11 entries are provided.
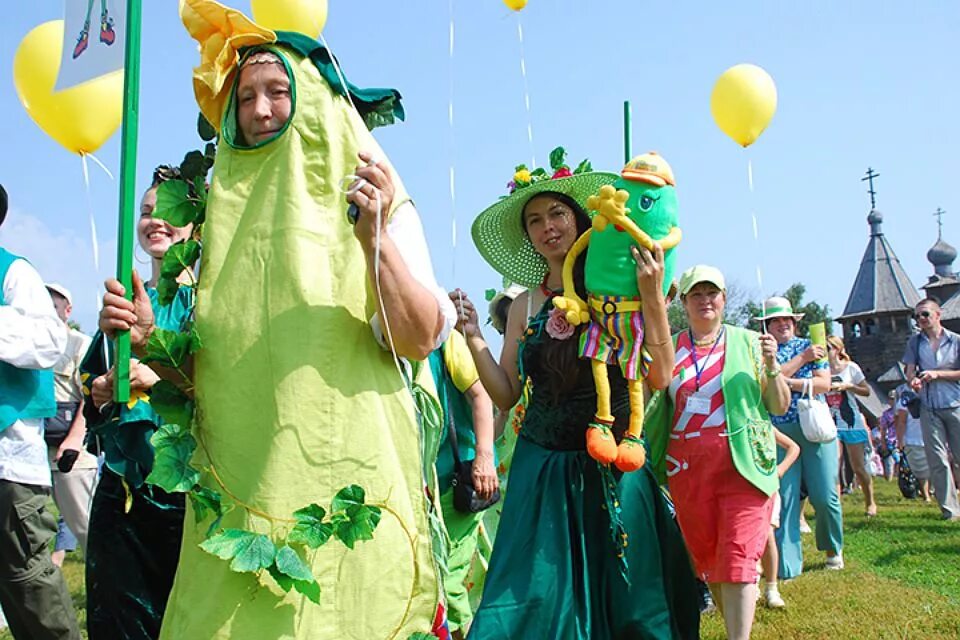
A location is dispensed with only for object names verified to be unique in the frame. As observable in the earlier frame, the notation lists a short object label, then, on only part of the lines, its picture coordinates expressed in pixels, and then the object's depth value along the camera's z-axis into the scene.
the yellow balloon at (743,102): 5.91
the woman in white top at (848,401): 9.70
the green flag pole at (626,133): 4.09
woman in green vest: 4.53
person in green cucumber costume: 2.21
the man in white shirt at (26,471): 3.74
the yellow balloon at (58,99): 4.07
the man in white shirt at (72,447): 5.95
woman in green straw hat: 3.42
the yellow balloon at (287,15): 3.79
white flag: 2.60
